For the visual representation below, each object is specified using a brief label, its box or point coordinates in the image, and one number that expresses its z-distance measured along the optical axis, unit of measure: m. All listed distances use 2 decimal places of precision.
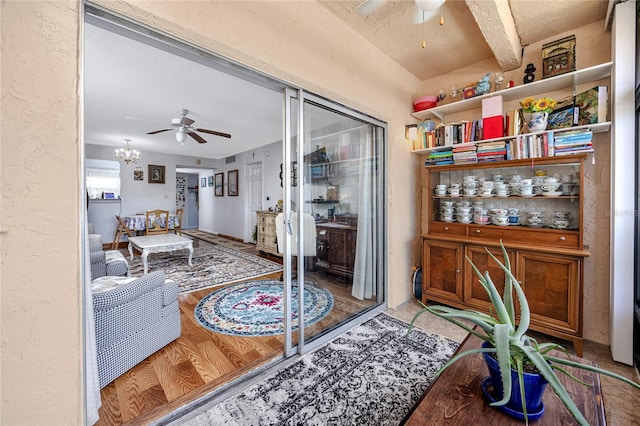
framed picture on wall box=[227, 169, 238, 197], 7.30
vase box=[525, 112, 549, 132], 2.28
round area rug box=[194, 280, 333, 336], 2.28
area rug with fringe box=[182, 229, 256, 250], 6.42
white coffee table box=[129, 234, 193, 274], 4.14
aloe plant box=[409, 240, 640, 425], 0.77
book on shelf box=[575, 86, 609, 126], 2.07
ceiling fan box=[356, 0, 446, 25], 1.55
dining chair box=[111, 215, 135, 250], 5.76
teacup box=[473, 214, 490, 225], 2.67
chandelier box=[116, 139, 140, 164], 5.64
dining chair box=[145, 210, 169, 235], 5.70
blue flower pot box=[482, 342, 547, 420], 0.86
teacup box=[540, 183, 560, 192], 2.29
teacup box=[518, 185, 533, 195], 2.42
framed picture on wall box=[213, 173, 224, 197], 7.96
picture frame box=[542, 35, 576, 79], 2.22
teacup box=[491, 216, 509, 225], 2.53
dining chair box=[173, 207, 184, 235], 6.21
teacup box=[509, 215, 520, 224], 2.53
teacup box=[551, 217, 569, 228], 2.29
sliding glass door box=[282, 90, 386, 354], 2.05
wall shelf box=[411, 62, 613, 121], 2.12
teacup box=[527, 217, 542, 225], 2.42
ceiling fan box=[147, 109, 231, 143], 3.91
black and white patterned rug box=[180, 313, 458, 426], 1.47
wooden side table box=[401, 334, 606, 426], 0.88
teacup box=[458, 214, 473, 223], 2.76
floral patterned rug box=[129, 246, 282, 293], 3.84
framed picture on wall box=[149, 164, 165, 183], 6.96
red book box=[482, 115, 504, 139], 2.49
